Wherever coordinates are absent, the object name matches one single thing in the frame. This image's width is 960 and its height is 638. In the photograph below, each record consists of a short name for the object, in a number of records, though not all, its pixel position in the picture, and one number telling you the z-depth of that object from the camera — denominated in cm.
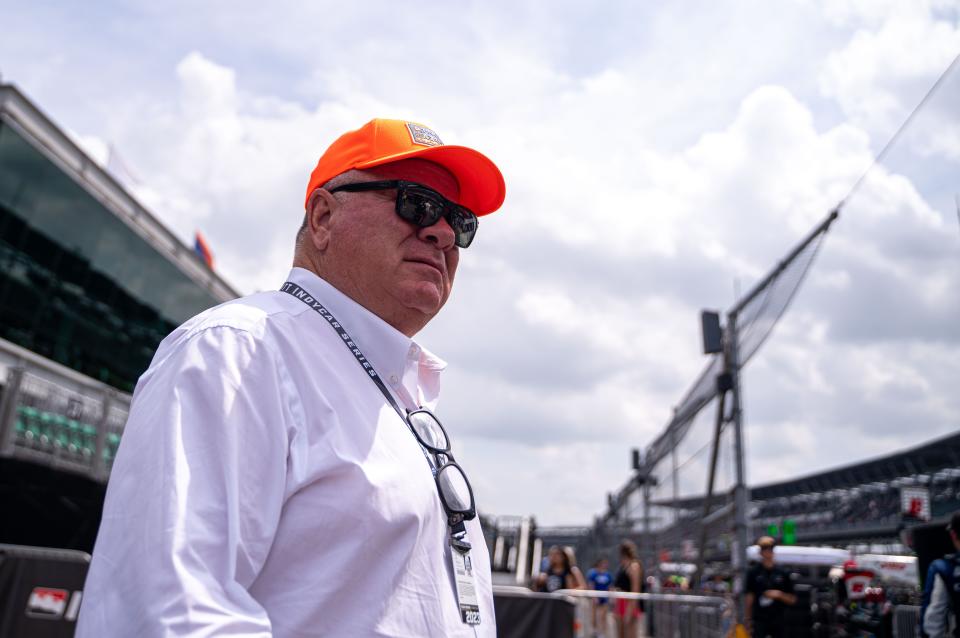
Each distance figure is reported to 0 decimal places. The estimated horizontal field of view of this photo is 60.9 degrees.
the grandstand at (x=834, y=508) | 1527
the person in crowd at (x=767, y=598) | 988
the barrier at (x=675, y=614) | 926
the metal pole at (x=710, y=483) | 935
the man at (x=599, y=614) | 940
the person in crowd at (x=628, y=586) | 968
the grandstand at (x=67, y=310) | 1340
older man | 106
